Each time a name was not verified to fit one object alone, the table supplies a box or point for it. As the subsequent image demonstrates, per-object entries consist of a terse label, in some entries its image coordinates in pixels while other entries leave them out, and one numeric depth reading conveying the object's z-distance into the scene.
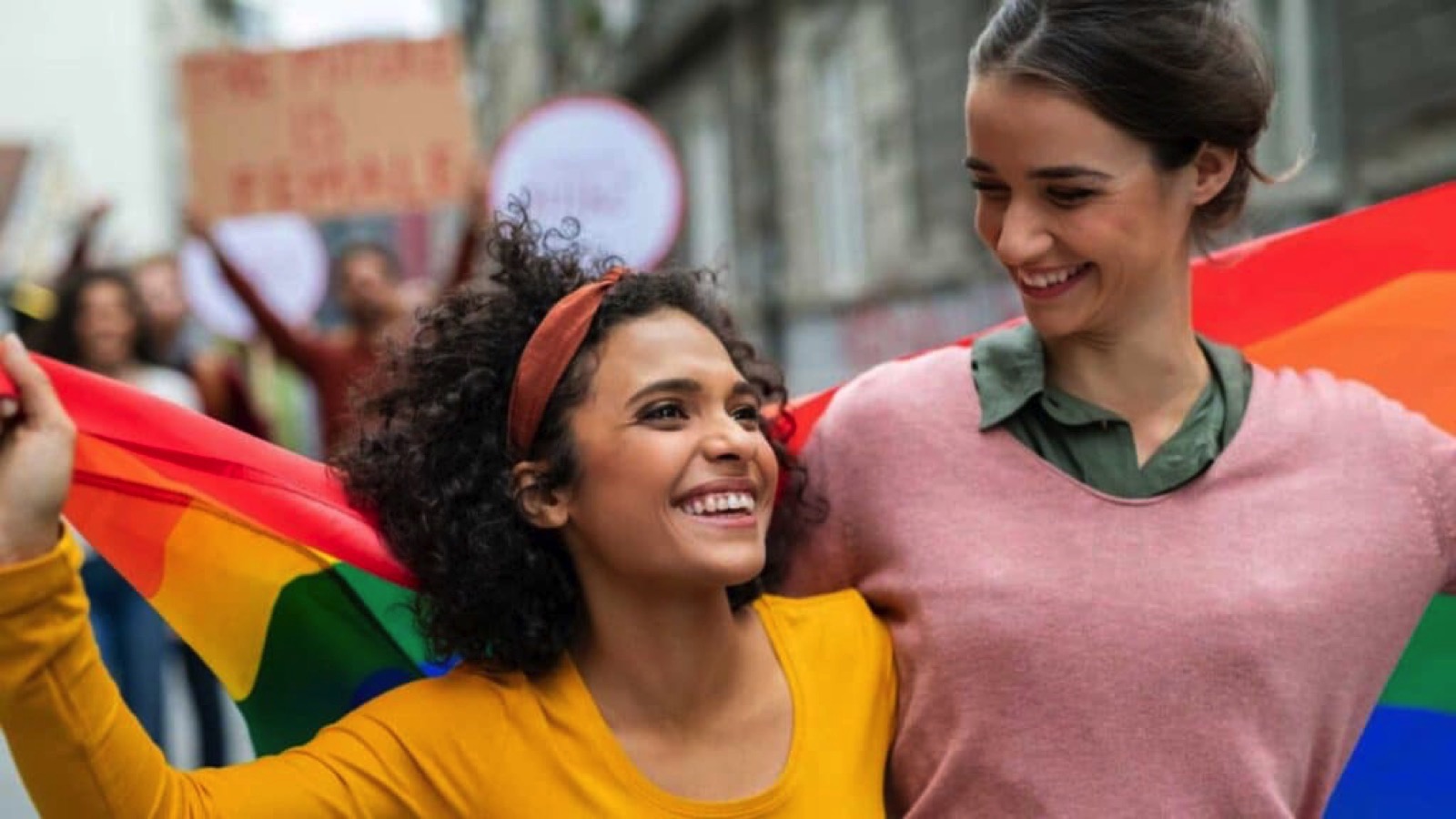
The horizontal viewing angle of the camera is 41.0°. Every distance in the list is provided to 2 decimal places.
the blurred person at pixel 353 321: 6.57
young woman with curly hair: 2.29
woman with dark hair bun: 2.28
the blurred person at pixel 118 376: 5.50
